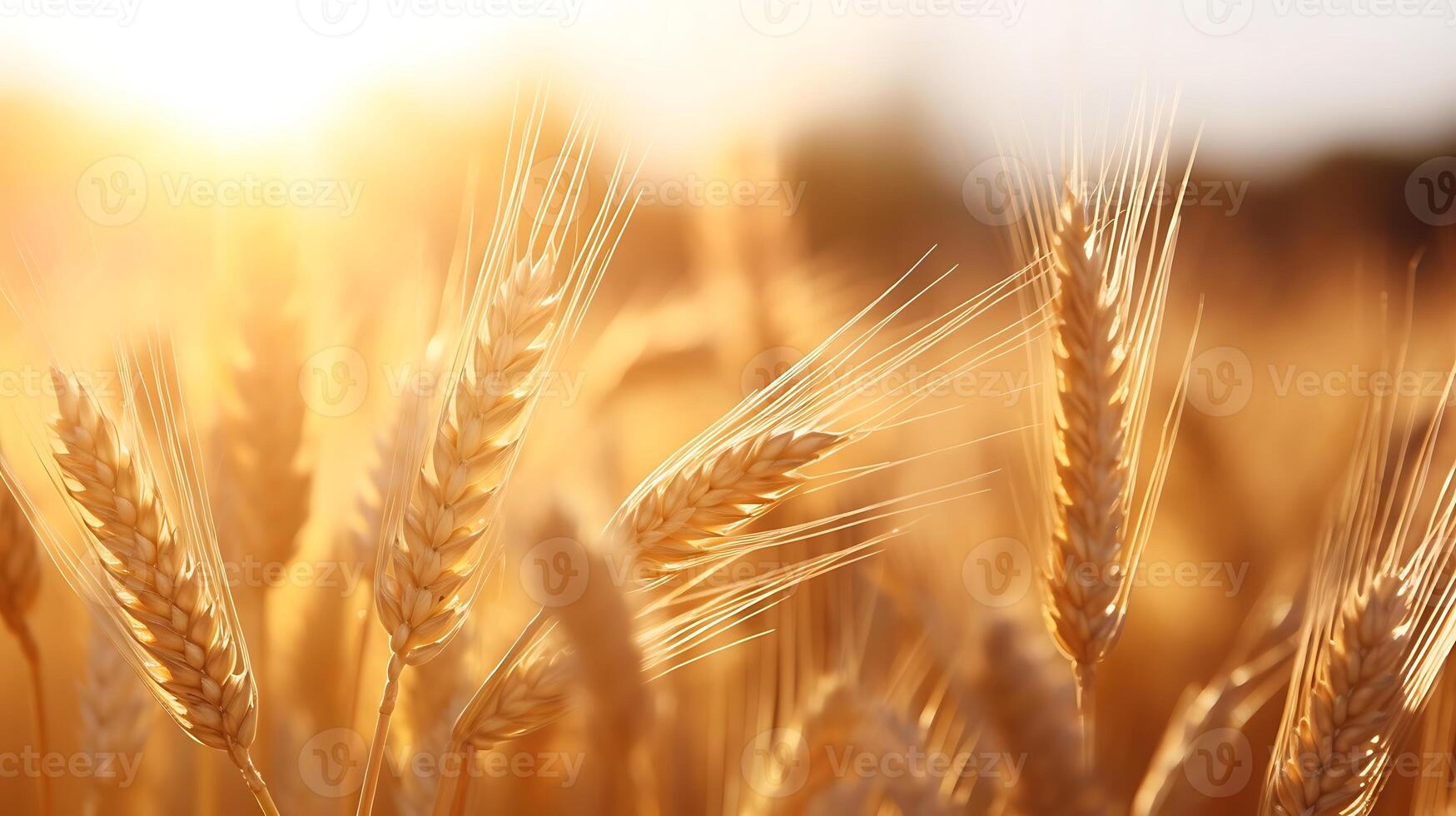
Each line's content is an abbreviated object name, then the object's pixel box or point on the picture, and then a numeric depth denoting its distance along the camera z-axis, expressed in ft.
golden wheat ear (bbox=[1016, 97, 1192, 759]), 2.14
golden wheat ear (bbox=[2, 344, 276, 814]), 2.06
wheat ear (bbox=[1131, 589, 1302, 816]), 2.24
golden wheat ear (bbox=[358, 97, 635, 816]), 2.08
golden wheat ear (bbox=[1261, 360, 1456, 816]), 2.12
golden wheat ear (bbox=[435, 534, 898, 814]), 2.09
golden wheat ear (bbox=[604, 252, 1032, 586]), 2.10
